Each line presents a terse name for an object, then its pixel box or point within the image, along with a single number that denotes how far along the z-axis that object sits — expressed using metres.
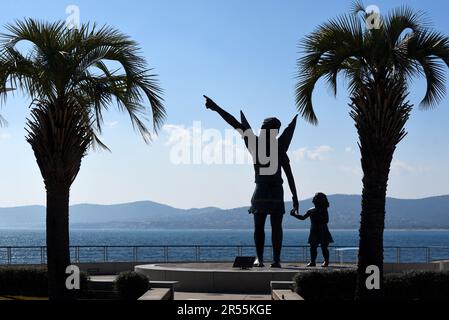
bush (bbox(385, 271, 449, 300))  17.23
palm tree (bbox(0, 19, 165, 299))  14.85
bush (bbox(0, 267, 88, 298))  18.53
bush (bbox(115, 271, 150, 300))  17.11
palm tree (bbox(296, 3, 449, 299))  14.55
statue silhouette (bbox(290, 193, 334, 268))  23.31
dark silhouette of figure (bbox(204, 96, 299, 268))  22.56
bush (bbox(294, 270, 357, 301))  16.98
